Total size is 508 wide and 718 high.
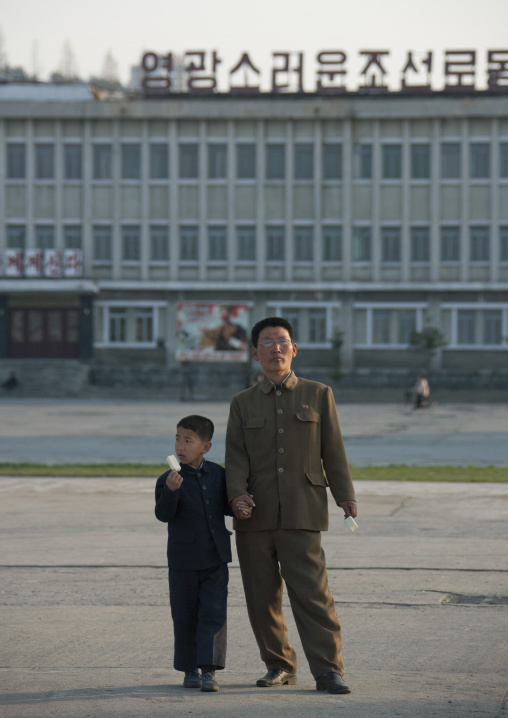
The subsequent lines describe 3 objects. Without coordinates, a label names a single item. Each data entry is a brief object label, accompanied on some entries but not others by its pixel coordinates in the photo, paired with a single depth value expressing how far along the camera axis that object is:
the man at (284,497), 10.51
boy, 10.52
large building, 106.31
